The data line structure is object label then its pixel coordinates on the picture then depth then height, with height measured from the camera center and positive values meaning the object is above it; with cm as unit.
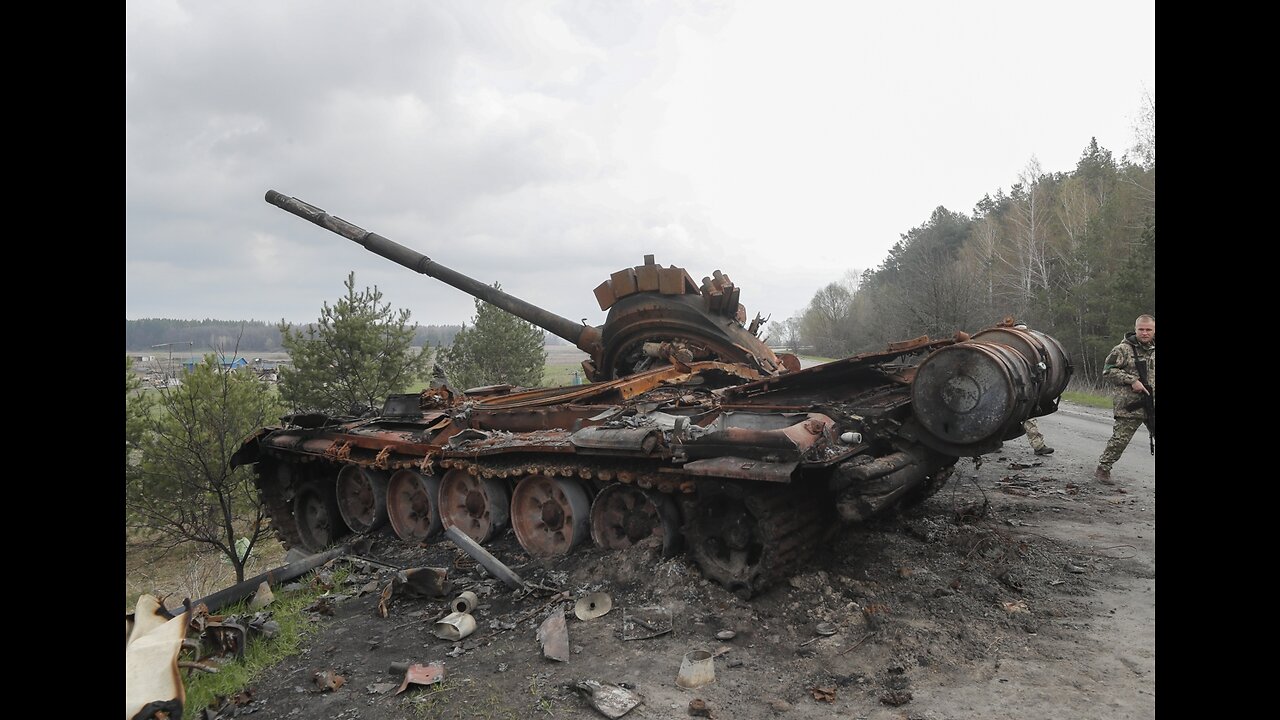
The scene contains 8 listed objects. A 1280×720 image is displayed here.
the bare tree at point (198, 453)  1321 -196
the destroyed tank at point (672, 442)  523 -74
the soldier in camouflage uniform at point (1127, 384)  890 -28
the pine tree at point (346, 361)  1883 -4
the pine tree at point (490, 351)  2705 +35
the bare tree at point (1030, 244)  2998 +532
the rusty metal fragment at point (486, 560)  638 -187
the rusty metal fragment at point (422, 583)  639 -203
